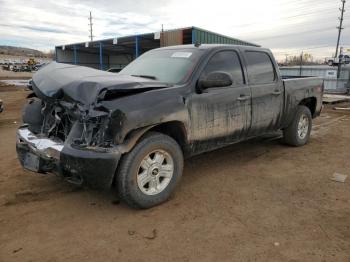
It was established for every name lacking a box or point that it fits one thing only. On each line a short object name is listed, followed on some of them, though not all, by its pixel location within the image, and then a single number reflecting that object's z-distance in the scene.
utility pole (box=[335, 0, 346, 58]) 51.80
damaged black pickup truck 3.41
